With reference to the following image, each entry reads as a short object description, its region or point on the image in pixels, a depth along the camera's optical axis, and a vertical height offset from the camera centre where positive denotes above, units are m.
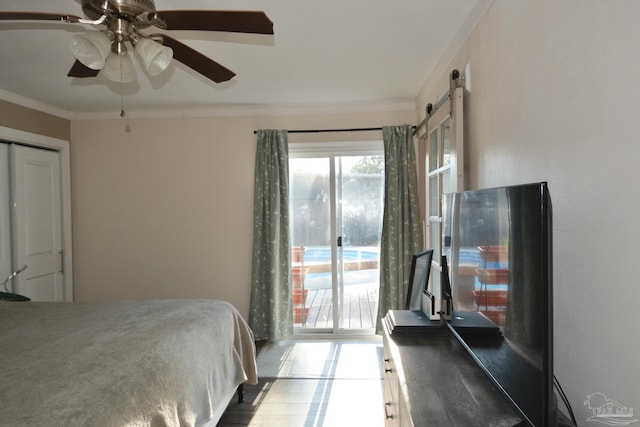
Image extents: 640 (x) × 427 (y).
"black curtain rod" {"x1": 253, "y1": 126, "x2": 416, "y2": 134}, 3.77 +0.85
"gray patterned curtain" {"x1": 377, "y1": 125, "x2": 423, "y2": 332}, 3.58 -0.03
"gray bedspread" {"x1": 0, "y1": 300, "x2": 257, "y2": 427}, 1.33 -0.66
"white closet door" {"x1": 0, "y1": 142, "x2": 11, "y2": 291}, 3.23 -0.01
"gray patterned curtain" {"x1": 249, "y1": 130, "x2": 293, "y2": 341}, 3.71 -0.25
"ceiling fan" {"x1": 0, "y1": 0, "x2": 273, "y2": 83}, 1.28 +0.70
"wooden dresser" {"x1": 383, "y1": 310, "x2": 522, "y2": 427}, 1.07 -0.60
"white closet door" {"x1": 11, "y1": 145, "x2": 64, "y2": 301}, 3.37 -0.06
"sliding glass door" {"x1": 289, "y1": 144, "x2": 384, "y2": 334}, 3.88 -0.25
